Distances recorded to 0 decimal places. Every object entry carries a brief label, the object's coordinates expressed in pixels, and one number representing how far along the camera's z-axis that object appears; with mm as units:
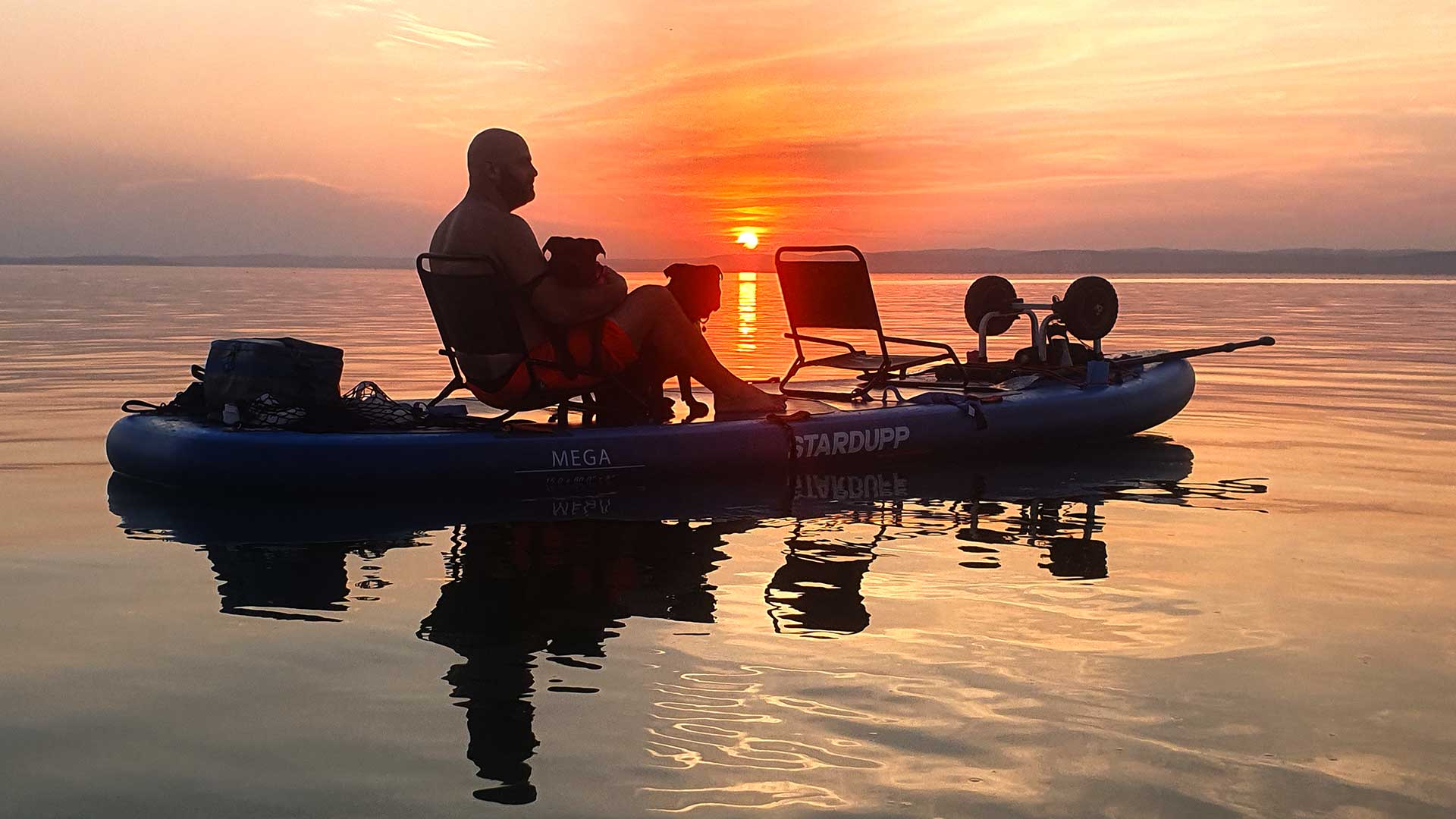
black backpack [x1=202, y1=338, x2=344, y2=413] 8516
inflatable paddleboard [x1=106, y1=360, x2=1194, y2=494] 8023
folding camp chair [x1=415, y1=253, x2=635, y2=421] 8094
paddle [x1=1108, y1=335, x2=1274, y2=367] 11346
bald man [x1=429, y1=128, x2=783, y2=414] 8180
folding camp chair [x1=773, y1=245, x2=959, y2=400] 10195
